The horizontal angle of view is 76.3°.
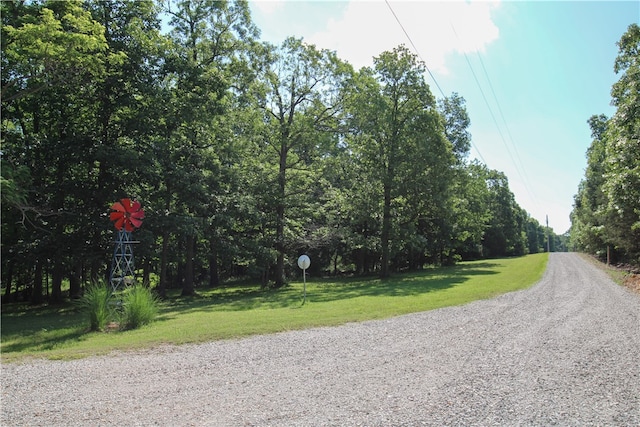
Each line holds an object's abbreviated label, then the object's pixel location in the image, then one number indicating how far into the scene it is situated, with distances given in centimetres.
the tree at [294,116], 2442
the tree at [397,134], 2664
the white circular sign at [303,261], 1532
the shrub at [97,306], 1010
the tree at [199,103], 1794
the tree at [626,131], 1312
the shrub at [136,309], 1039
